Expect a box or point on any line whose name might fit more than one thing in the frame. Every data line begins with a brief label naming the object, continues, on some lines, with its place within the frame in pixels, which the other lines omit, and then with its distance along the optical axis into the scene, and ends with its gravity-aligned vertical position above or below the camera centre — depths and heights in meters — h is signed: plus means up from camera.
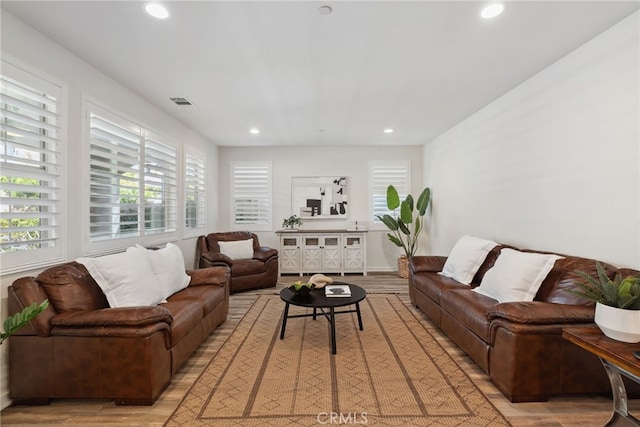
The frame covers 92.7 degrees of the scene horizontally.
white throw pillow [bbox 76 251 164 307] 2.33 -0.53
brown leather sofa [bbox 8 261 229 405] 1.98 -0.92
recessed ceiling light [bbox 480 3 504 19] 2.01 +1.36
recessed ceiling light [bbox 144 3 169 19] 2.01 +1.36
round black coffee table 2.78 -0.85
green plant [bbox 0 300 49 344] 1.47 -0.53
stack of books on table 3.09 -0.82
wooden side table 1.48 -0.72
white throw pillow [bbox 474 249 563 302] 2.49 -0.53
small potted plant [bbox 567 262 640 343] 1.61 -0.52
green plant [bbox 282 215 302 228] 6.14 -0.20
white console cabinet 5.91 -0.74
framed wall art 6.36 +0.34
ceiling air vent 3.73 +1.38
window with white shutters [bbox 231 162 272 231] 6.36 +0.34
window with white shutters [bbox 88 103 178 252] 2.94 +0.32
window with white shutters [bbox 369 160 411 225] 6.34 +0.65
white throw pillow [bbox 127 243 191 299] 2.85 -0.55
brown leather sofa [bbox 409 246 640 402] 2.01 -0.92
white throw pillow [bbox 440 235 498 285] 3.35 -0.52
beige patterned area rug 1.91 -1.27
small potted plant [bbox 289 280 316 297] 3.04 -0.77
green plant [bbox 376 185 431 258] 5.75 -0.09
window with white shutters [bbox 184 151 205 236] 4.93 +0.33
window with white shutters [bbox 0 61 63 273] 2.08 +0.31
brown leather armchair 4.78 -0.81
